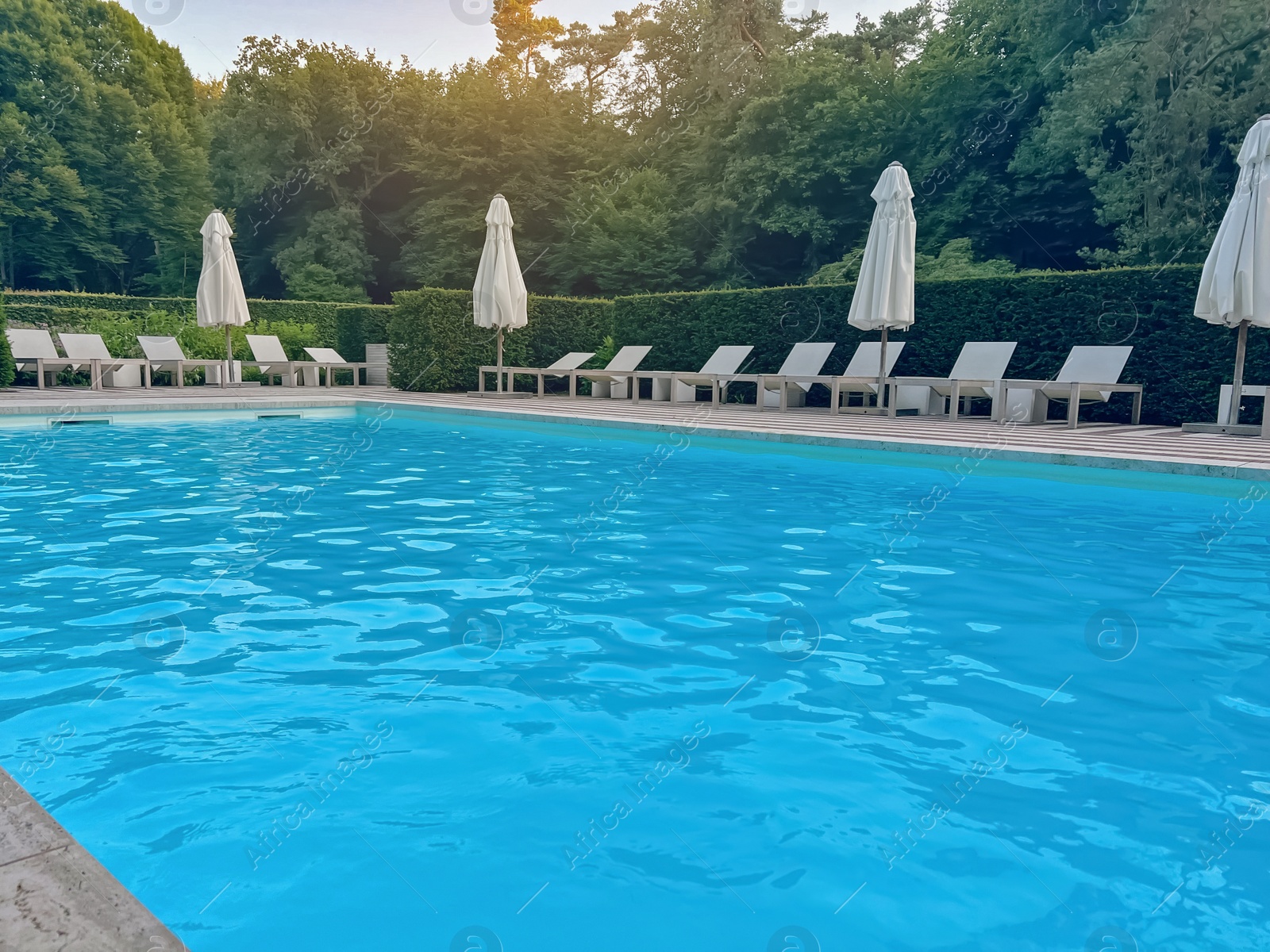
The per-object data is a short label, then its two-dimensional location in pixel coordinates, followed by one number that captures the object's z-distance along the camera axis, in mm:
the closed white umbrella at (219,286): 16422
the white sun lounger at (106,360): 16547
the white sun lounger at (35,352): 15672
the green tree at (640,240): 29547
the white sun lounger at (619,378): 15945
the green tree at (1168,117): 18828
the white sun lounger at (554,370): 15984
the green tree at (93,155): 30344
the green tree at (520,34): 39062
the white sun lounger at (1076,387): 10453
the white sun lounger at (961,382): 11477
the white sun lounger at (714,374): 14336
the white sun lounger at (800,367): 13641
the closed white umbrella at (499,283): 15805
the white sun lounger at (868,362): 13093
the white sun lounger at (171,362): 17172
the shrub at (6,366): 15031
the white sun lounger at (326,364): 19578
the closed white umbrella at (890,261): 11742
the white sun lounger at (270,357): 18938
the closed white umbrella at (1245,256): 9359
